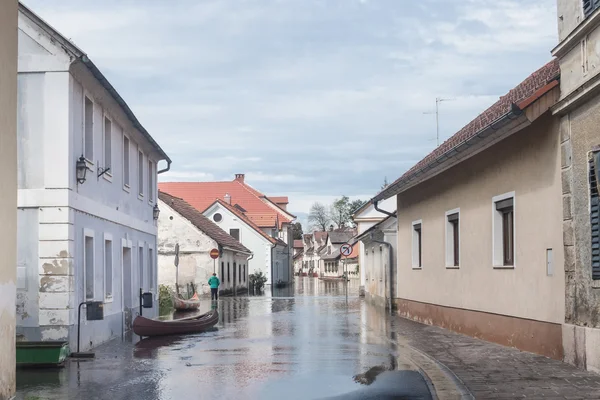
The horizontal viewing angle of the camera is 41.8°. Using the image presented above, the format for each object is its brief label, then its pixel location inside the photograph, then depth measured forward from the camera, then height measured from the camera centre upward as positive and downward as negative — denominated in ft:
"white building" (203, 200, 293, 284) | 218.79 +2.01
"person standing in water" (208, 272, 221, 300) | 131.34 -7.42
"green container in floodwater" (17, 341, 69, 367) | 43.70 -6.11
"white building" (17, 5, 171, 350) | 49.01 +3.88
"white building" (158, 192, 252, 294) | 144.36 -0.95
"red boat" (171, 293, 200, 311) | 96.62 -7.81
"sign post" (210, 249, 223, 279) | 133.08 -1.93
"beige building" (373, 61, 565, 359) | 41.09 +0.75
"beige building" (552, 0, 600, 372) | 35.29 +3.18
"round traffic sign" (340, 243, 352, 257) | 126.72 -1.46
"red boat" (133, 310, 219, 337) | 60.15 -6.76
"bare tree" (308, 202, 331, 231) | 493.36 +15.47
